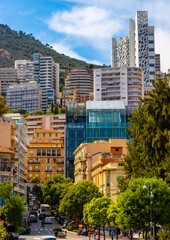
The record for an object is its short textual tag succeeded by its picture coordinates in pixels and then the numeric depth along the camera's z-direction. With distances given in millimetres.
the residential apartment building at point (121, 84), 196000
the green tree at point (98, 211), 57312
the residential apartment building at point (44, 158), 157750
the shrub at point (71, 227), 72312
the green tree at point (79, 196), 74000
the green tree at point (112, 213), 53188
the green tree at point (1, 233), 25909
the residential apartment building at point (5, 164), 76500
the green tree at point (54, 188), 103088
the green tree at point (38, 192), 126000
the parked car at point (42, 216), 100862
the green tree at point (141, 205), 42312
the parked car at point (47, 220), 87056
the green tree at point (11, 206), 52500
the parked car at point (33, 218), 92162
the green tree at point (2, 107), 51975
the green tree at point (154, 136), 48062
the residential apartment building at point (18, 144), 88625
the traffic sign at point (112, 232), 40978
